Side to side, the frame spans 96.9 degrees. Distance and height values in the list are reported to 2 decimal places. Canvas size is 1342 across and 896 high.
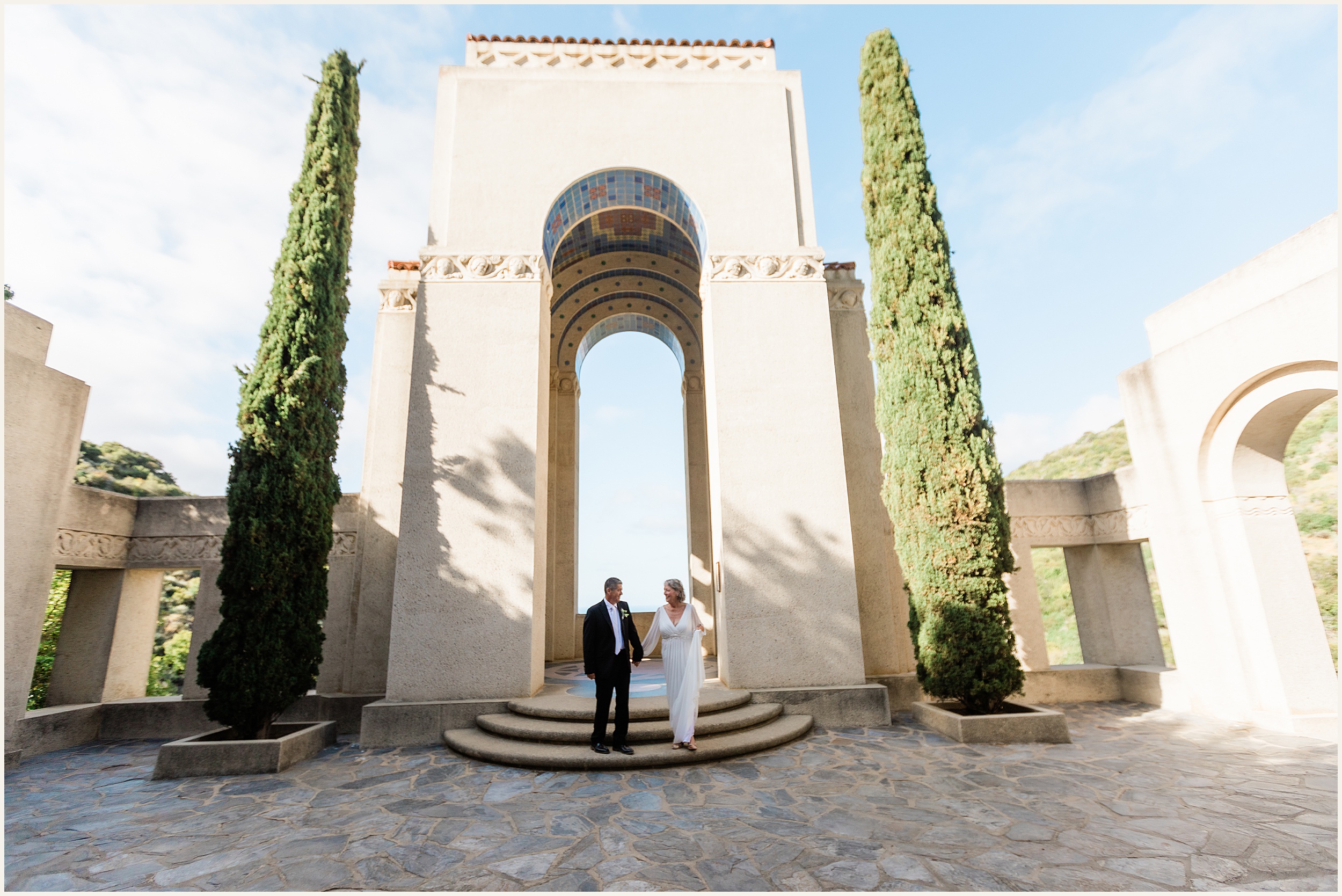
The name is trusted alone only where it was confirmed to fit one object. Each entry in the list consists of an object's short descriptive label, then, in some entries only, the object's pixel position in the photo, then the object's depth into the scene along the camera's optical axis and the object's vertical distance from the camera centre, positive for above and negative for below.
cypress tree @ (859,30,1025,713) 7.04 +1.91
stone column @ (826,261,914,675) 8.73 +1.48
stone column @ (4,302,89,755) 7.02 +1.73
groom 5.92 -0.49
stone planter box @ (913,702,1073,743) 6.57 -1.46
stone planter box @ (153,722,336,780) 6.07 -1.40
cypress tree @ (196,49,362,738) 6.64 +1.47
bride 6.04 -0.55
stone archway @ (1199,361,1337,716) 7.14 +0.54
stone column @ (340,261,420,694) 8.52 +1.81
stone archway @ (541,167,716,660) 12.13 +6.38
